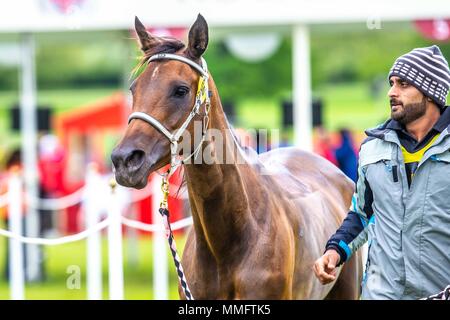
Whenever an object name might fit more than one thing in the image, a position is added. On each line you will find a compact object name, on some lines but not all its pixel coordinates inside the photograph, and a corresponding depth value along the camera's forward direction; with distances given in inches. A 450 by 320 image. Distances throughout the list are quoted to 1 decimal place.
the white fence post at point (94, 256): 666.2
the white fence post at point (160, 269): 756.6
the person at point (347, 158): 1041.5
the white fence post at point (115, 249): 569.6
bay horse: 354.9
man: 312.7
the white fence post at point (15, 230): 679.1
